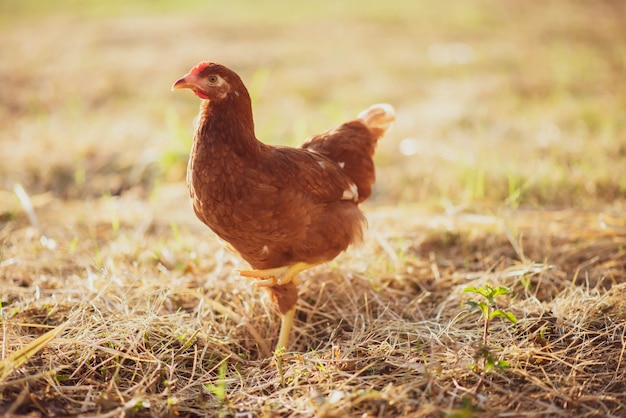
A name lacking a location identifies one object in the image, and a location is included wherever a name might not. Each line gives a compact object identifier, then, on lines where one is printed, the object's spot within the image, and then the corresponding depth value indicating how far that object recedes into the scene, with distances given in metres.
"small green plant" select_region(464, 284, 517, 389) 1.46
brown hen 1.54
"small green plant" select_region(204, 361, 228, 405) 1.46
